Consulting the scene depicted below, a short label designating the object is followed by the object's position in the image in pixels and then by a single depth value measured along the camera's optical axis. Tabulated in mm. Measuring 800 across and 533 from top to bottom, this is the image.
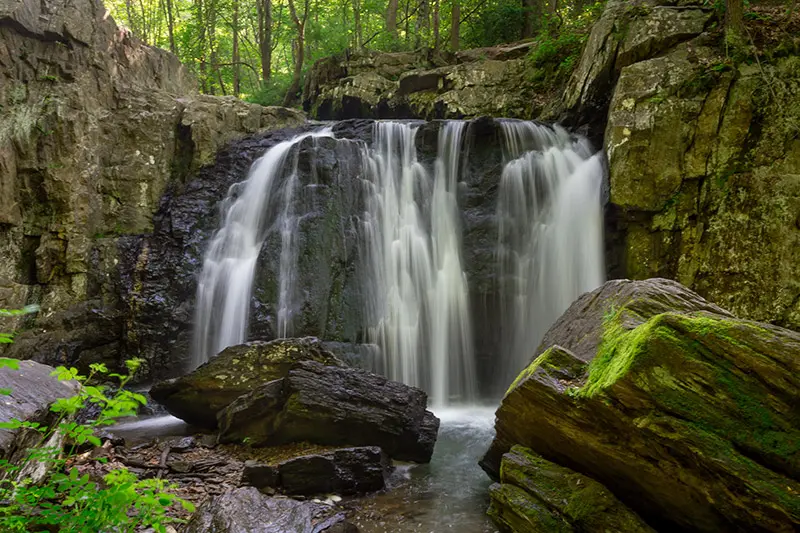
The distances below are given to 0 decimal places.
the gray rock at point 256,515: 3846
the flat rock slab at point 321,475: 5000
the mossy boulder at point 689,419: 2977
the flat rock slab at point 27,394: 3436
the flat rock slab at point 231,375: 6711
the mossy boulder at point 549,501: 3525
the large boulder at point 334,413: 5875
